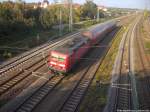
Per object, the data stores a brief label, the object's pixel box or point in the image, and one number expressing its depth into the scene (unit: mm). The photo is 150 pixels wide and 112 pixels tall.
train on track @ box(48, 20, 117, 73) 22750
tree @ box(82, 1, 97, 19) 95550
